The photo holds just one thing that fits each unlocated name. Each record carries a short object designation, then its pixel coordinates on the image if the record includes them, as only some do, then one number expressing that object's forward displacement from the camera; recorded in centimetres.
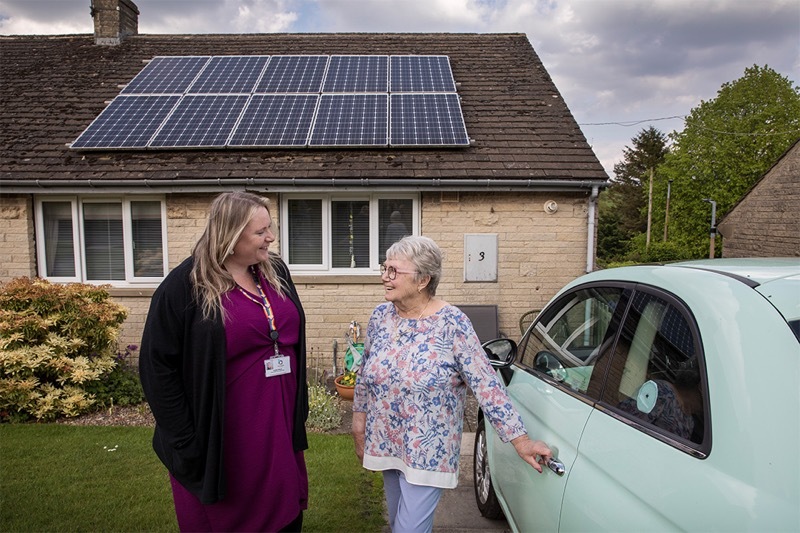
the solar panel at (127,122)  776
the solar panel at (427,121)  775
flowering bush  552
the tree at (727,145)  2861
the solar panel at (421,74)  906
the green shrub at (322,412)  549
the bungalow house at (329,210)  733
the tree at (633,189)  4797
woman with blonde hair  204
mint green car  129
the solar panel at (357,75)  908
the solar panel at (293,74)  912
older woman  231
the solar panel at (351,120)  777
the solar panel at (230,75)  915
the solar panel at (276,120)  778
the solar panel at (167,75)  913
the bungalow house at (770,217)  1513
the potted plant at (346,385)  631
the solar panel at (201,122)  778
